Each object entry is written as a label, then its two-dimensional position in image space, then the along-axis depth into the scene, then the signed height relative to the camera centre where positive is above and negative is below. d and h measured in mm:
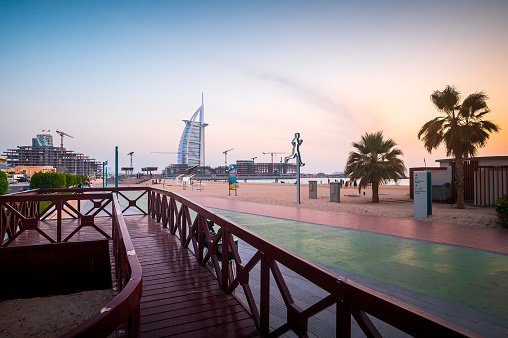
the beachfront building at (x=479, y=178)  13148 -389
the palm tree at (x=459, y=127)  13141 +2065
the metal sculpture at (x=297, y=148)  18062 +1533
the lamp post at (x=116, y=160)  19003 +910
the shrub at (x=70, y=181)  24297 -641
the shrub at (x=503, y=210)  8359 -1183
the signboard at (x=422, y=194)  10797 -914
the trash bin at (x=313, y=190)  19812 -1286
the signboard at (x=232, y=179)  23281 -571
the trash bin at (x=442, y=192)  16109 -1225
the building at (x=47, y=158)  166375 +9894
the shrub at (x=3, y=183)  8555 -245
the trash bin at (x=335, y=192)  16856 -1228
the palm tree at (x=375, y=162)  16000 +515
